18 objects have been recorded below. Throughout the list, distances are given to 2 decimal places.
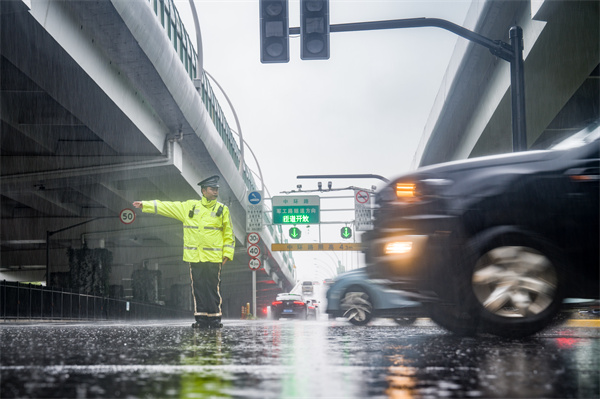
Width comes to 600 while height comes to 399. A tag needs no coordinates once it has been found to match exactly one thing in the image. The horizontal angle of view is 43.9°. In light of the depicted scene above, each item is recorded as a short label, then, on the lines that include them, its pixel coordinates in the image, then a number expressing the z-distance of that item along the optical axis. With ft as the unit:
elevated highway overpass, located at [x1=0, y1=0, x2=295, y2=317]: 41.09
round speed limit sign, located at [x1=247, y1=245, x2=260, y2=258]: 92.95
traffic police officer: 30.37
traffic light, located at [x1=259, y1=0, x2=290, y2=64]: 38.14
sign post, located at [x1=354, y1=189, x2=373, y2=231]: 115.34
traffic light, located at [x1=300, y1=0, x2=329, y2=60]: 38.06
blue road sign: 101.37
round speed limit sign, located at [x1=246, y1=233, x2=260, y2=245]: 92.27
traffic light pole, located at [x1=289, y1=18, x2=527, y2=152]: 37.70
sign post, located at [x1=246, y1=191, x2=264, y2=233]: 107.24
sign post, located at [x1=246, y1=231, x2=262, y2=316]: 92.53
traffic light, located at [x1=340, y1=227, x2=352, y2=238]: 133.28
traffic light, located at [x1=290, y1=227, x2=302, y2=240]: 130.21
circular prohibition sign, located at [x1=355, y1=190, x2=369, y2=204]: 116.06
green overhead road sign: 125.70
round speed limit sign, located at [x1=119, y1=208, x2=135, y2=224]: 86.94
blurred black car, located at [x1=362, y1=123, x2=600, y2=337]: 16.61
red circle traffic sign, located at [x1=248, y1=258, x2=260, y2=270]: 95.81
